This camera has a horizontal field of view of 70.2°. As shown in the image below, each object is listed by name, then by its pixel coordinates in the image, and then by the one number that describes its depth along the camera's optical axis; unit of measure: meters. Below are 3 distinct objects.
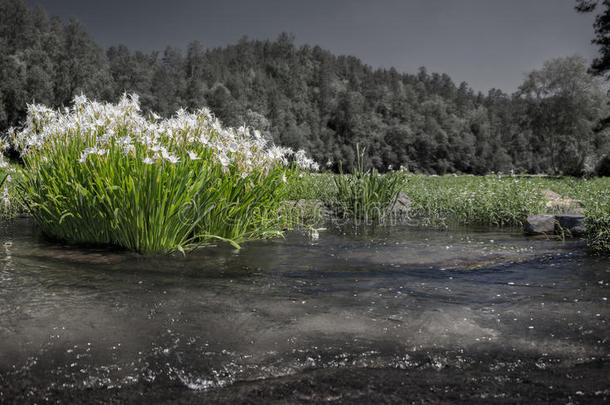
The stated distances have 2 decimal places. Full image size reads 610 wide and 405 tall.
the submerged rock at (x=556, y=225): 7.09
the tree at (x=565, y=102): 44.75
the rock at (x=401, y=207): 10.55
